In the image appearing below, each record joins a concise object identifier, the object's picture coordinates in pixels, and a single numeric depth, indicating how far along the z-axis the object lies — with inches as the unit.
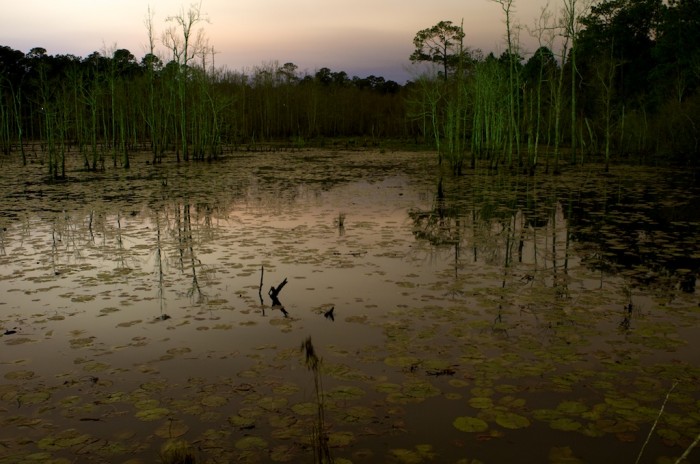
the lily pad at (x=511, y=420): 178.7
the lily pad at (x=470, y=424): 176.9
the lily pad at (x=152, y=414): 186.2
